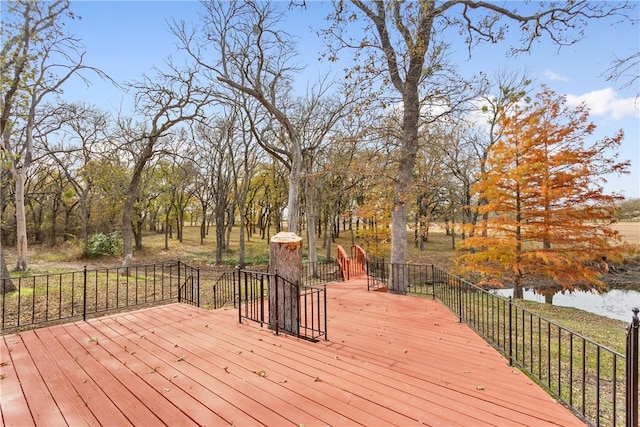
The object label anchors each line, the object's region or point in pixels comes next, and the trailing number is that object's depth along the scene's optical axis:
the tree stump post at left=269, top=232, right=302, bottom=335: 5.19
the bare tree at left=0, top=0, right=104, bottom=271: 9.52
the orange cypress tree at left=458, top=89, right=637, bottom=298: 9.73
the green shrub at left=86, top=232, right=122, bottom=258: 18.67
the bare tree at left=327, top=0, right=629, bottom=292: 7.91
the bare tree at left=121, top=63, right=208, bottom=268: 12.45
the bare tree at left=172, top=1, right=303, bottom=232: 10.66
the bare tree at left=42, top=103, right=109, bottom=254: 17.95
